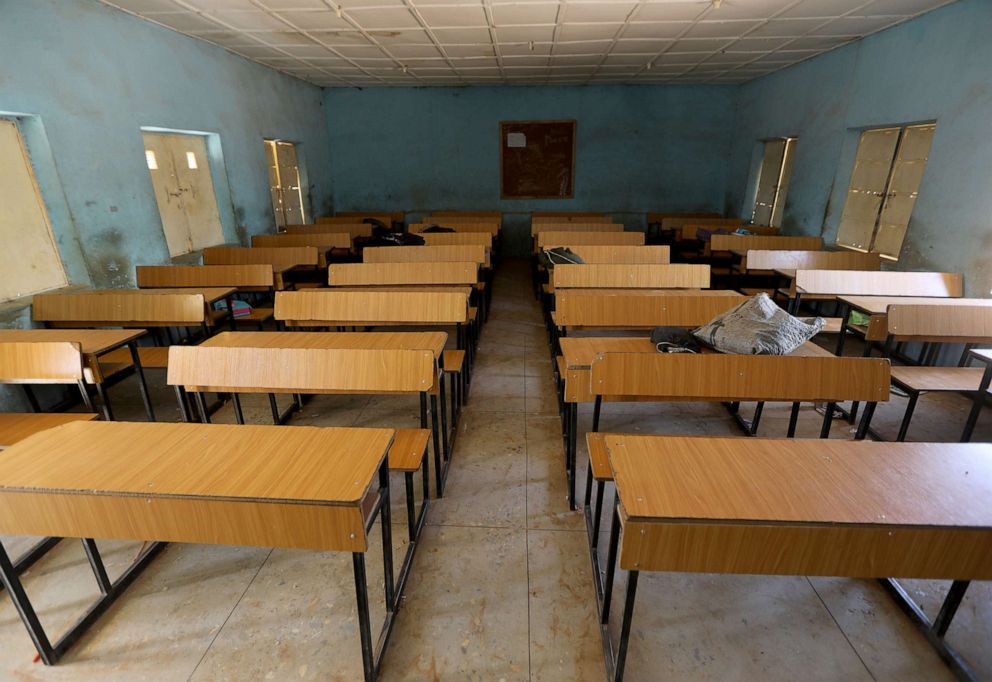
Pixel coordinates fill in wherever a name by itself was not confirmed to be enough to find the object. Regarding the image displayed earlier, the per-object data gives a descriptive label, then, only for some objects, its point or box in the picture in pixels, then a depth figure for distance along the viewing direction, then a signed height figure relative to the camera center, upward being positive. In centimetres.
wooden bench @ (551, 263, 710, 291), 375 -71
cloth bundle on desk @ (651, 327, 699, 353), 230 -74
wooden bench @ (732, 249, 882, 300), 430 -67
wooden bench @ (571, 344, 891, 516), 191 -74
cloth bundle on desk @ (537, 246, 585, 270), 415 -63
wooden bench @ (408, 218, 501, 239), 618 -58
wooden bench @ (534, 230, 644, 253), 523 -61
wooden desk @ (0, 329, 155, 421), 226 -83
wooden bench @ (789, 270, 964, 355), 345 -70
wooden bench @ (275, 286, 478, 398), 290 -75
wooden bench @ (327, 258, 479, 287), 382 -71
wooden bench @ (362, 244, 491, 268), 455 -67
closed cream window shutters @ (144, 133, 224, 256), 436 -13
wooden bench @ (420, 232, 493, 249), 534 -63
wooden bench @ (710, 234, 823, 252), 499 -61
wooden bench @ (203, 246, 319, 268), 450 -69
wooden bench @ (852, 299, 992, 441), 261 -74
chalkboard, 786 +31
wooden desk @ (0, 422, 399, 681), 121 -76
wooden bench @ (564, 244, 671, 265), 455 -66
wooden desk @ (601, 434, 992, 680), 112 -74
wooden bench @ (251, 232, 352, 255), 530 -66
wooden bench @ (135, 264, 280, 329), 383 -74
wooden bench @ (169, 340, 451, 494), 197 -76
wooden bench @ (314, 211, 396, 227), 705 -57
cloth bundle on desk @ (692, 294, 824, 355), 218 -66
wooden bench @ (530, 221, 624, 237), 588 -55
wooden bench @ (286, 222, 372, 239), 609 -61
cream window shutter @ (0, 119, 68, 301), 303 -33
